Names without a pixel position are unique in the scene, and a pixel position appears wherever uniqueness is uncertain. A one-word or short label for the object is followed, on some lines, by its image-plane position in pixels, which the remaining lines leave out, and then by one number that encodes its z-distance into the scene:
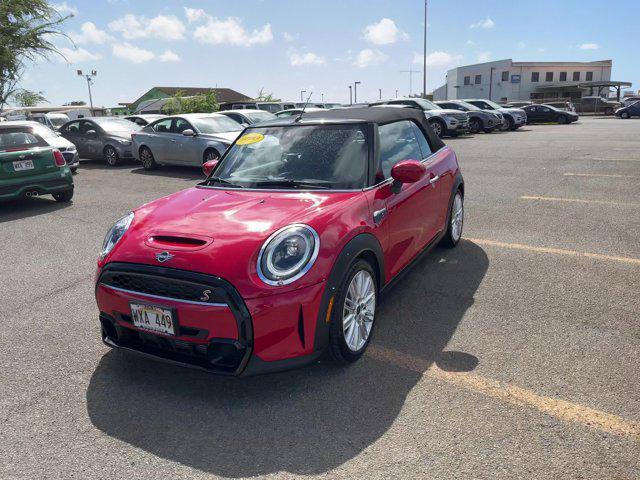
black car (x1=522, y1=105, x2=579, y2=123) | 29.77
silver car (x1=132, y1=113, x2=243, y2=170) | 11.32
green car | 7.70
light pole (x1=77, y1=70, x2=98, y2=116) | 65.12
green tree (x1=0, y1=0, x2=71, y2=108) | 18.37
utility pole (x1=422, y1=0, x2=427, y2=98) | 41.67
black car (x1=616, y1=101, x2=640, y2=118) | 34.56
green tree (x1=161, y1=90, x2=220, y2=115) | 34.84
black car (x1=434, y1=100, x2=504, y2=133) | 22.23
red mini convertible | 2.64
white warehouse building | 67.06
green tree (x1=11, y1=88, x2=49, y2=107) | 21.62
